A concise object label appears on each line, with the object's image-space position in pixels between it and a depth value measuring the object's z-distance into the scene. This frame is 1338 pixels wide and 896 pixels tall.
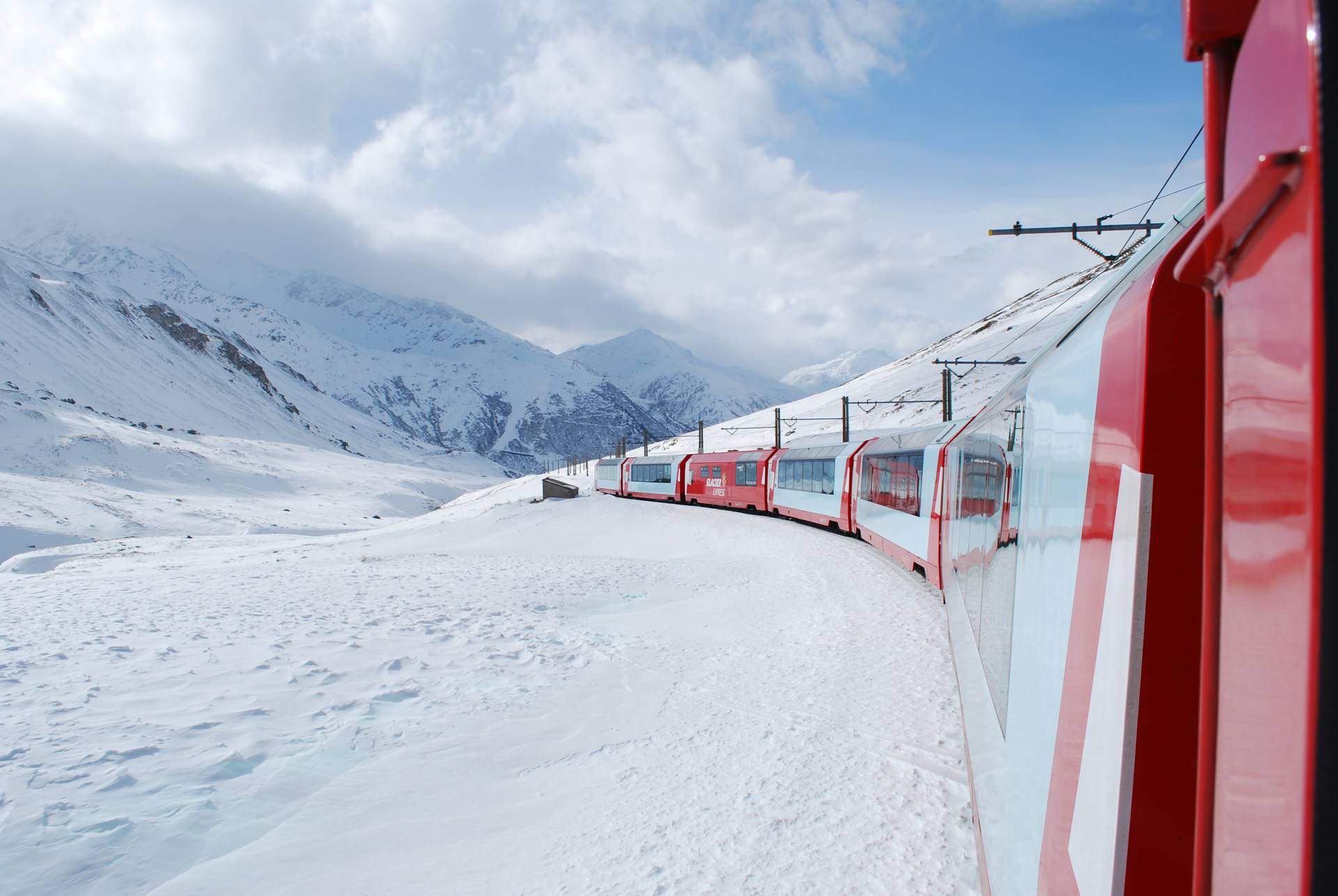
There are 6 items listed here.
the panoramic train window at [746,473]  27.30
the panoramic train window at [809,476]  20.03
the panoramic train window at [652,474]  35.22
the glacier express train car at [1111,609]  1.69
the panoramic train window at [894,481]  12.90
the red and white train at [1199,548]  0.88
